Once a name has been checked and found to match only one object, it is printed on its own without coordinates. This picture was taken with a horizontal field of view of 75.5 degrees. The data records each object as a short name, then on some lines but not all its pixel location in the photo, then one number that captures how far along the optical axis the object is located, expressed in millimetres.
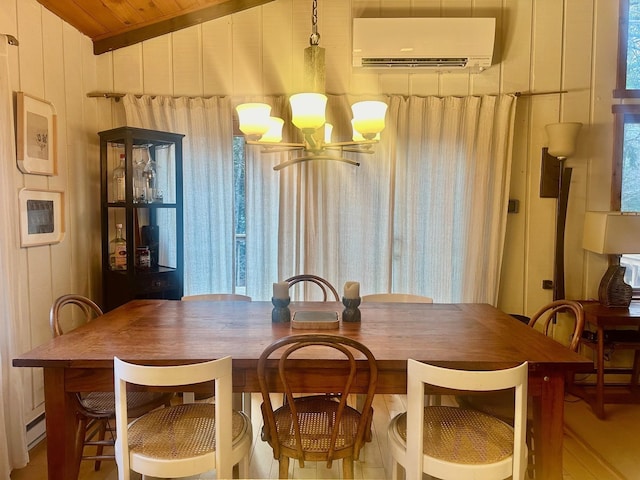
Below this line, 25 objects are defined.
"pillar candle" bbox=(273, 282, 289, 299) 1994
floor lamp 2908
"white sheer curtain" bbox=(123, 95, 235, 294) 3127
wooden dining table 1527
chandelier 1630
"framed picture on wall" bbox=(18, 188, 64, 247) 2314
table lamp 2828
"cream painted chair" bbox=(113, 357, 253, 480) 1337
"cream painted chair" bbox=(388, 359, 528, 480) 1320
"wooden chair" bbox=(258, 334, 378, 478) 1432
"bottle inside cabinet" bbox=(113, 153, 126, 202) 2961
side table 2711
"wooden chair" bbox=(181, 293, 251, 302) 2543
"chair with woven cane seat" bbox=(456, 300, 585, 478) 1807
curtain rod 3082
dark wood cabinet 2842
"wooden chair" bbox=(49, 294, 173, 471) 1798
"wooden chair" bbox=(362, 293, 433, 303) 2580
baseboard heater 2357
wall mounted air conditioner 2967
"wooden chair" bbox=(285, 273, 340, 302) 2596
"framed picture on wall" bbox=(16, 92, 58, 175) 2279
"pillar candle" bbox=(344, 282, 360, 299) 2004
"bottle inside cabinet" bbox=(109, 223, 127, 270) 2965
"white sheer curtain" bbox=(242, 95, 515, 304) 3096
